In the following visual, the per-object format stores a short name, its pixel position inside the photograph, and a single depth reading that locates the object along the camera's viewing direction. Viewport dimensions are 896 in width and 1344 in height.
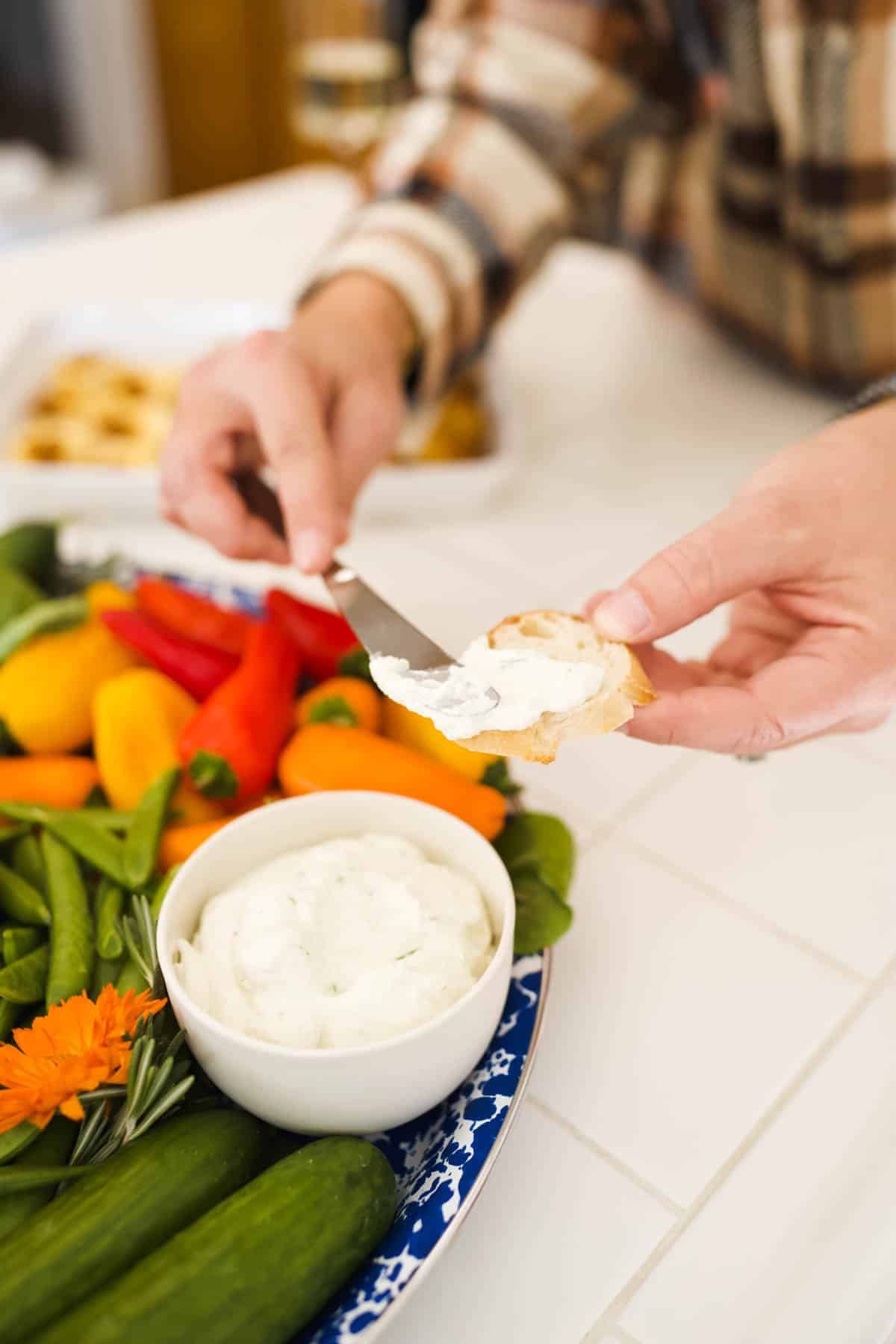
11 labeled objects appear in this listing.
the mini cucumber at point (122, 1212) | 0.56
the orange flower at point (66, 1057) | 0.64
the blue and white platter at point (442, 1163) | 0.59
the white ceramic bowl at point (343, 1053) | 0.64
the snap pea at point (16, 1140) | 0.64
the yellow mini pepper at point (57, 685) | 0.94
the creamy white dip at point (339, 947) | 0.67
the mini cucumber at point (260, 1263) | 0.55
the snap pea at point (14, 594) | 1.00
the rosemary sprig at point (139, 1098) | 0.66
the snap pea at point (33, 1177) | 0.62
